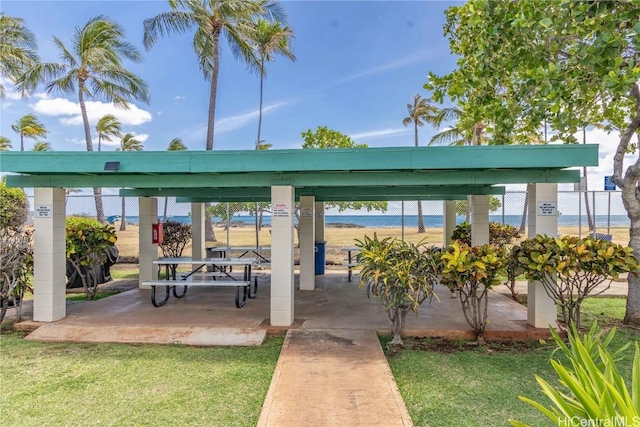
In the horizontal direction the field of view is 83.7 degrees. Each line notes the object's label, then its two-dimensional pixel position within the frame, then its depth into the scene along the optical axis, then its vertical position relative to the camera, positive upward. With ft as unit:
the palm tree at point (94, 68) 52.44 +22.14
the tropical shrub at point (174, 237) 37.68 -2.45
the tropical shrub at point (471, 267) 14.84 -2.23
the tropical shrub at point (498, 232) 32.32 -1.69
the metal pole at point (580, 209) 31.95 +0.45
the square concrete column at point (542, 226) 16.80 -0.58
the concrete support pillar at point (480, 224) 25.64 -0.73
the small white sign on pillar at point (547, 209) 16.84 +0.23
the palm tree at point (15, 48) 50.34 +24.12
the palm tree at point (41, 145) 96.31 +18.64
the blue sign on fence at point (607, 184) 26.48 +2.28
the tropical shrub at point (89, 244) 23.15 -2.02
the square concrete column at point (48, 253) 18.24 -2.02
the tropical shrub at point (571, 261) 14.58 -1.96
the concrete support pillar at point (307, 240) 27.35 -2.02
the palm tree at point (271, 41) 53.42 +26.67
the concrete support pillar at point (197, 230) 34.58 -1.60
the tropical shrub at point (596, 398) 4.99 -2.83
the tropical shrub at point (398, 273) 14.69 -2.47
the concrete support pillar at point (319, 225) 34.24 -1.09
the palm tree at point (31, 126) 82.99 +20.57
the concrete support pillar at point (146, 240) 26.96 -1.99
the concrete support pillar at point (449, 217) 34.86 -0.32
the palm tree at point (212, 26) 47.06 +25.78
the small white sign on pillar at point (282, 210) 17.63 +0.18
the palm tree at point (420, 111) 73.72 +21.43
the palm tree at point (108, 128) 83.35 +20.62
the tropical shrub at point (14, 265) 17.90 -2.62
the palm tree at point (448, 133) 59.36 +14.83
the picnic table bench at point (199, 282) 20.97 -4.07
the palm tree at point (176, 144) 86.99 +17.10
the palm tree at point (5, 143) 82.98 +16.72
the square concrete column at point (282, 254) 17.62 -1.99
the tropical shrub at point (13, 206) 36.60 +0.85
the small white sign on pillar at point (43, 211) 18.24 +0.13
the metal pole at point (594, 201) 32.03 +1.15
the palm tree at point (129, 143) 94.73 +19.11
